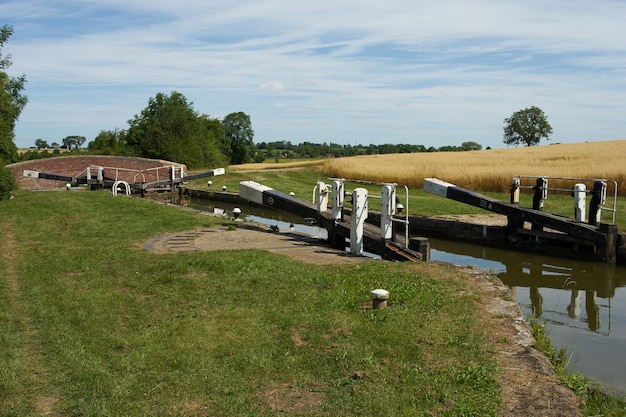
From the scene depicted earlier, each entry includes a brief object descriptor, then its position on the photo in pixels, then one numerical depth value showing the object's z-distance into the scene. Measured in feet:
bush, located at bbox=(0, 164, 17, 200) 62.27
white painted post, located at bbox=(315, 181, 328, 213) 35.63
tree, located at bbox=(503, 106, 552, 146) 232.37
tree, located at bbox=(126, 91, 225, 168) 134.00
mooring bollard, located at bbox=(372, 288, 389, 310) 19.69
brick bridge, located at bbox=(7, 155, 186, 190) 92.86
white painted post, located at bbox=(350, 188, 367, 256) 29.32
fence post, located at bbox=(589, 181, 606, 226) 39.19
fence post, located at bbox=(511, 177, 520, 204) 46.22
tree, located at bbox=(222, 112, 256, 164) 258.57
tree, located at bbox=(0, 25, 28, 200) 63.87
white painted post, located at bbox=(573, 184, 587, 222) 40.61
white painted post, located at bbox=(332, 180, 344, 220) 33.73
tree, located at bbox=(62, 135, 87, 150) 287.03
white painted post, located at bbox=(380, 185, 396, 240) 28.94
